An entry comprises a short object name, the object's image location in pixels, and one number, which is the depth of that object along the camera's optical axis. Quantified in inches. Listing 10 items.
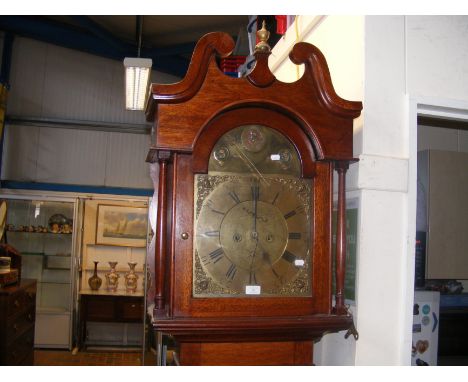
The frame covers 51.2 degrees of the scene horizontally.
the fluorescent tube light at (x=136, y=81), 155.2
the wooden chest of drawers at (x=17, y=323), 138.2
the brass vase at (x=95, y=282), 246.7
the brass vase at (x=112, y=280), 248.7
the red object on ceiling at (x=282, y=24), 105.0
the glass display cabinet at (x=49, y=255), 238.8
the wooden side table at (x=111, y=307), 237.9
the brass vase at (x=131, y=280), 246.2
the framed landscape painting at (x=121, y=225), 256.2
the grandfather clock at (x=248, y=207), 58.0
